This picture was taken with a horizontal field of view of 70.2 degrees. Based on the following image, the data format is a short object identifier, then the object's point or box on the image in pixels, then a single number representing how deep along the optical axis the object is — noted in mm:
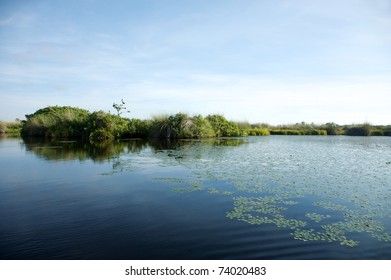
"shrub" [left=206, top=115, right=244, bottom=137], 50566
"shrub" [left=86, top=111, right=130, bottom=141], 41656
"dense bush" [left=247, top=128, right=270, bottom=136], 61625
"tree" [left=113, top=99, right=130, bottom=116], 46075
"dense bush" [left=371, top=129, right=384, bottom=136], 64034
